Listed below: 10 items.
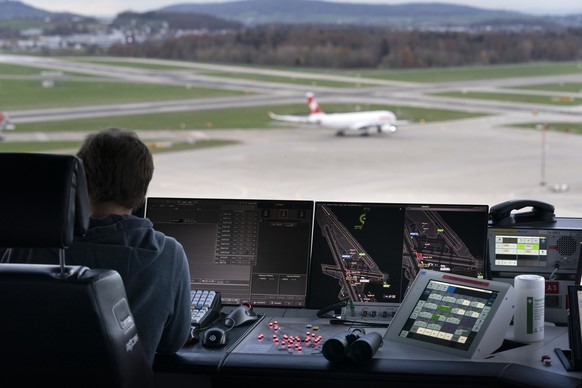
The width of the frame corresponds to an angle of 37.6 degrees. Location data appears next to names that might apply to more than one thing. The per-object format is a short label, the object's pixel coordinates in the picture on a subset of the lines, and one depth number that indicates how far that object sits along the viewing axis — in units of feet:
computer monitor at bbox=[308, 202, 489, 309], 8.84
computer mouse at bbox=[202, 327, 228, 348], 7.67
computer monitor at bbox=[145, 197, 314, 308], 9.07
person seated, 6.77
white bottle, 7.91
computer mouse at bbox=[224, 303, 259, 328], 8.36
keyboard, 8.28
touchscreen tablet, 7.54
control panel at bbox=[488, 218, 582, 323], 8.83
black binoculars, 7.24
